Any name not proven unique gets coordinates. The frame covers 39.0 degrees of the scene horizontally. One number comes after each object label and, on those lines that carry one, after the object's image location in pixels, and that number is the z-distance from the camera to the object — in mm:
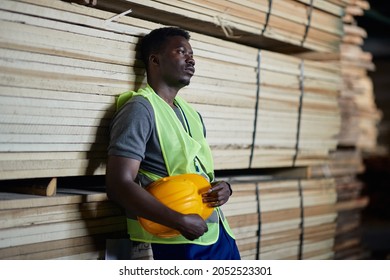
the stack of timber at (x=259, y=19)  3719
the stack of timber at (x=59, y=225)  2986
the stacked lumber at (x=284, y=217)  4363
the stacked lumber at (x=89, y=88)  2994
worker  2941
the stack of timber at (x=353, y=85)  6641
